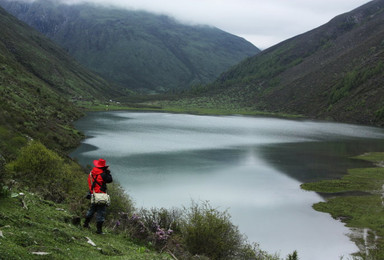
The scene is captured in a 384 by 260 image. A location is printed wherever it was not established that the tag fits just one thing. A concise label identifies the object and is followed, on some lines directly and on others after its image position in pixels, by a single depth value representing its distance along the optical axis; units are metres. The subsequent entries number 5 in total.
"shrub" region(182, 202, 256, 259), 20.52
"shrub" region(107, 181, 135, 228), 22.92
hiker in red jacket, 15.49
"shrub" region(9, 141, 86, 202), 26.27
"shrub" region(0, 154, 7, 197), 13.90
